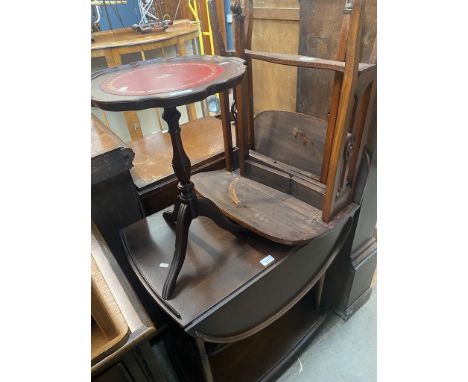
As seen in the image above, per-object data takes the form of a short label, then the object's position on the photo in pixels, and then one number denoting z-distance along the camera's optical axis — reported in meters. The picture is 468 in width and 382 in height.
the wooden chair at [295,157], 0.79
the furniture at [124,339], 0.61
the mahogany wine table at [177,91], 0.58
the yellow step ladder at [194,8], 2.50
